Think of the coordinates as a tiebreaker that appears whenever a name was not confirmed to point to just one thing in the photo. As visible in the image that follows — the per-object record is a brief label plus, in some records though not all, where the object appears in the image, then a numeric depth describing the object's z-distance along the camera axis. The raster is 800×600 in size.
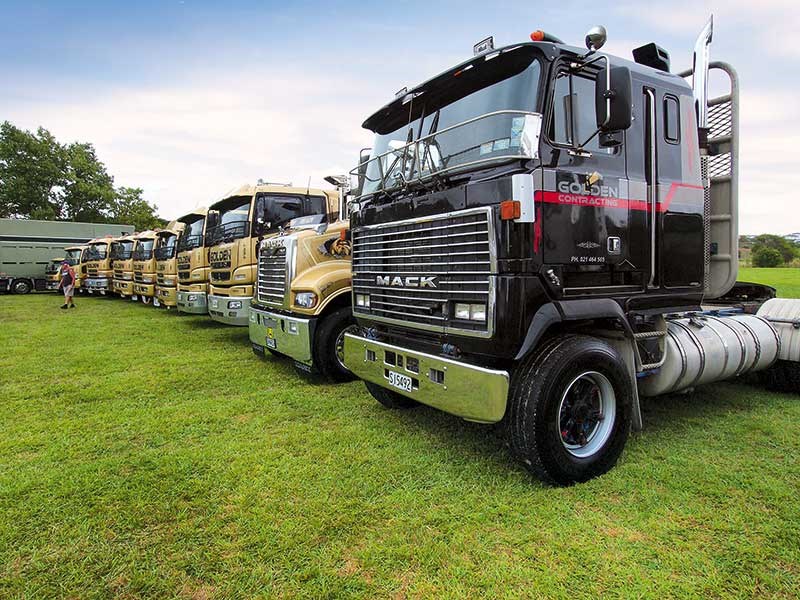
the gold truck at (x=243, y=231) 8.90
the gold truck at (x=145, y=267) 15.77
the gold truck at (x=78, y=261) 22.06
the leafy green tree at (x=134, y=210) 43.69
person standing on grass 16.78
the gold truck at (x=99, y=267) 20.48
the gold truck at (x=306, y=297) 6.49
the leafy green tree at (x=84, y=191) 42.69
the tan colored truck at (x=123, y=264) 17.94
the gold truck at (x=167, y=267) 13.00
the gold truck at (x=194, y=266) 10.83
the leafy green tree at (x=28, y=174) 40.62
